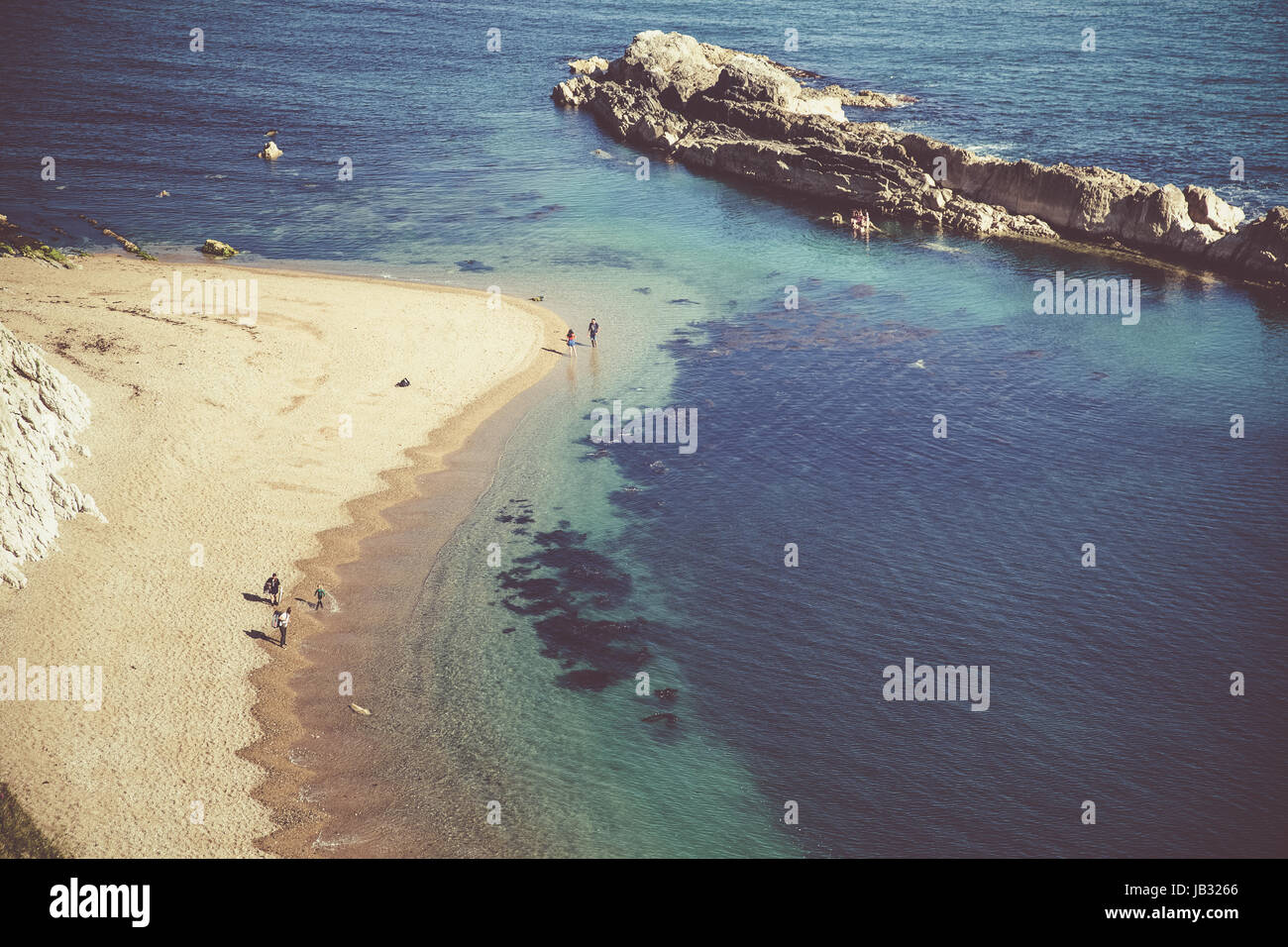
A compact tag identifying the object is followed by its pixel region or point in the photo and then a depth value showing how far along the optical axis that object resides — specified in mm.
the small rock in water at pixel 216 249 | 78438
